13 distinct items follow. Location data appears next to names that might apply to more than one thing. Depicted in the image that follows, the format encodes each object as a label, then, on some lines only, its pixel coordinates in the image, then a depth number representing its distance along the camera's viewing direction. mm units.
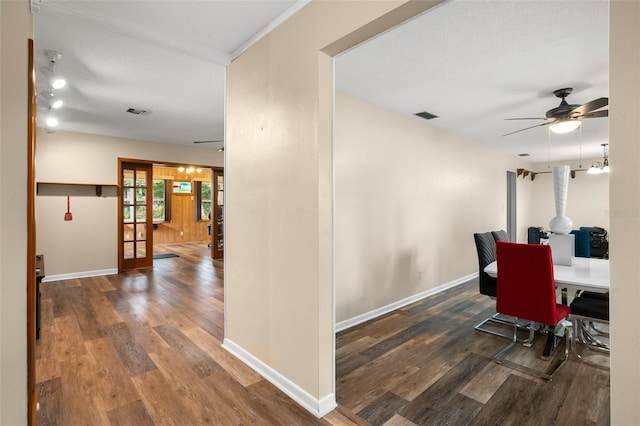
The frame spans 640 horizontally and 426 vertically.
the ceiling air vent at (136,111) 4318
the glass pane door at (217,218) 7656
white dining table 2525
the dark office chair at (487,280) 3444
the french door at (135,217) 6082
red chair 2566
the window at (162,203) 10805
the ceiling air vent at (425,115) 4156
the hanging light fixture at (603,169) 6203
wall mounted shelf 5352
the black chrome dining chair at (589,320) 2623
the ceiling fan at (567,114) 3073
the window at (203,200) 11252
